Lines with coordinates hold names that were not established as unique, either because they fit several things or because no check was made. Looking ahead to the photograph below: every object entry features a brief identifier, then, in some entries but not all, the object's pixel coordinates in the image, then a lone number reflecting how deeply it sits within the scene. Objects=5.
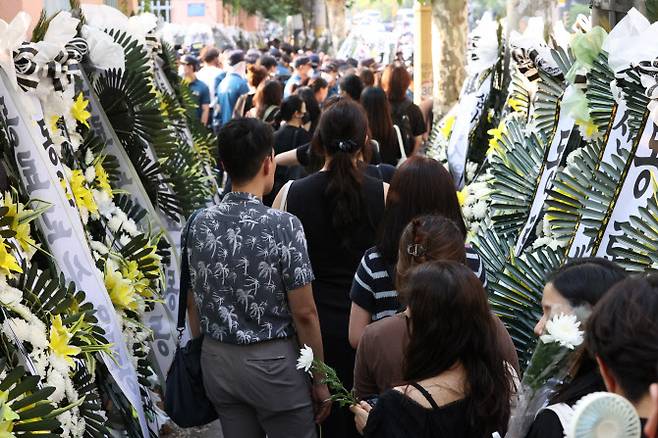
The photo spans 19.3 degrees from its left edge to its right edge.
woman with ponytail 8.03
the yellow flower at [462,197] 11.89
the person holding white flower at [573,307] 4.25
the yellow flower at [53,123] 8.94
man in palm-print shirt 7.13
